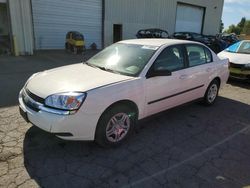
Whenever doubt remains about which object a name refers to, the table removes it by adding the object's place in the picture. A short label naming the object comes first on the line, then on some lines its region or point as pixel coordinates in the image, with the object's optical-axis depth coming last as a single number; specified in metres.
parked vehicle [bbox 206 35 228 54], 18.09
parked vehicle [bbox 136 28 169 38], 18.22
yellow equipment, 13.89
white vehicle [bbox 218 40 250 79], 7.45
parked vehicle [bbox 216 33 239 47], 22.12
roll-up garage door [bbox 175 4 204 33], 23.74
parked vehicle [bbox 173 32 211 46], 18.12
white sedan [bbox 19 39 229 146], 2.91
